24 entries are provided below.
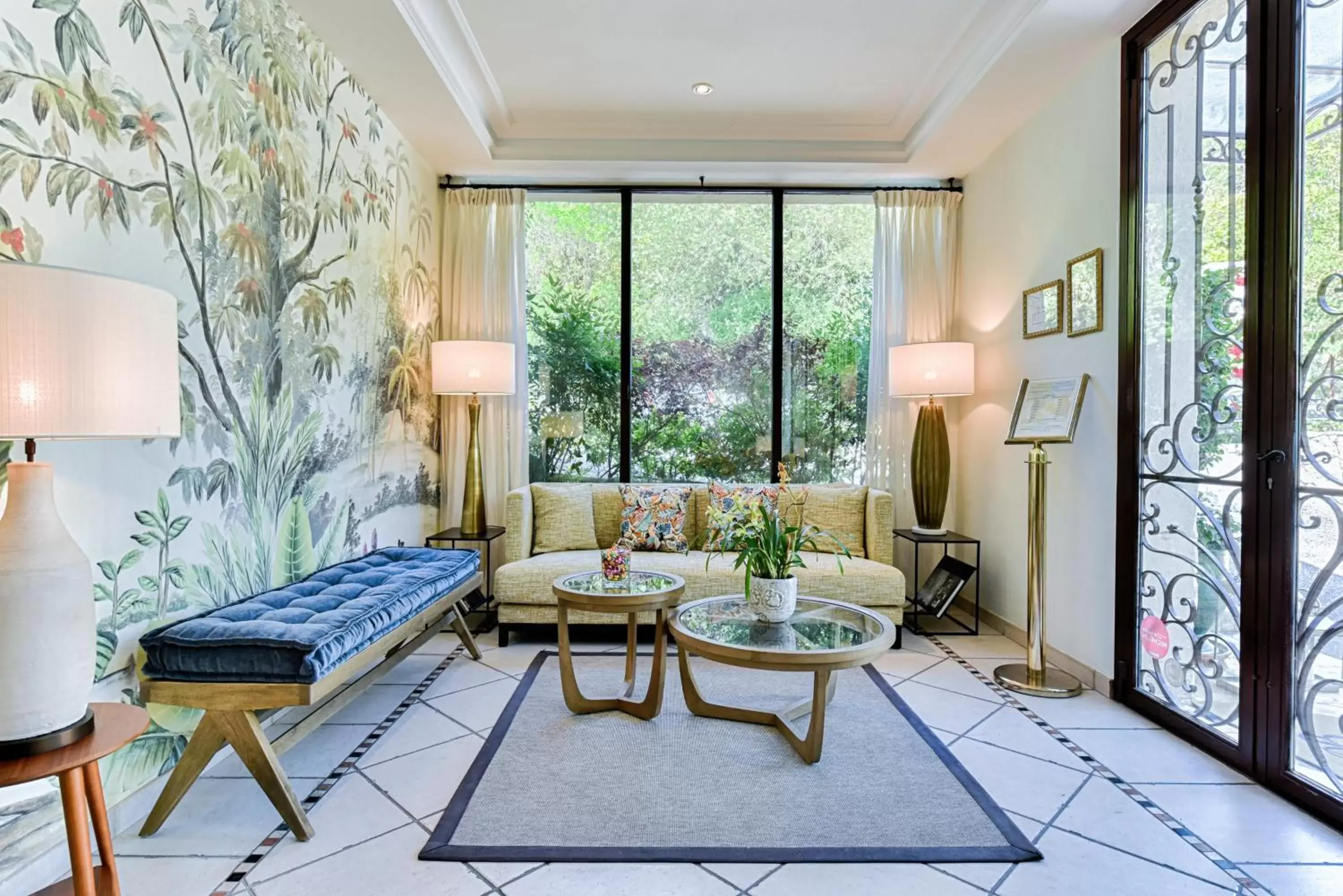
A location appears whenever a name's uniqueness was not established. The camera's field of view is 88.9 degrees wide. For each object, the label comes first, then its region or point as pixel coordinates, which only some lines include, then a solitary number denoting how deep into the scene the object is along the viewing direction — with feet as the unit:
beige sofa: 12.03
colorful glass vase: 9.46
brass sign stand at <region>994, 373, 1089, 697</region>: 10.21
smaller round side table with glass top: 8.77
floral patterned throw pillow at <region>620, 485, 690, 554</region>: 13.61
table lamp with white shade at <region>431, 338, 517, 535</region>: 13.58
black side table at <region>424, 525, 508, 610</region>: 13.15
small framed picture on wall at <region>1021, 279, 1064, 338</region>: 11.37
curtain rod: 15.47
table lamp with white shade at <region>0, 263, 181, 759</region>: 4.06
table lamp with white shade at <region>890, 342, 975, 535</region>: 13.56
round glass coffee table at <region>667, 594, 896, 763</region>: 7.23
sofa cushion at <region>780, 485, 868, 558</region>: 13.73
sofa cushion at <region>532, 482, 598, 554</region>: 13.56
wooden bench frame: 6.29
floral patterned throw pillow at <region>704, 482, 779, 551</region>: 12.64
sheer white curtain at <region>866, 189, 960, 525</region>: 15.30
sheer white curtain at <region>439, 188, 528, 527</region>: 15.19
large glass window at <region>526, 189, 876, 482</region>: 15.60
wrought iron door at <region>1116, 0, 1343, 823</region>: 6.81
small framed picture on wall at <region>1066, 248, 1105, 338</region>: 10.25
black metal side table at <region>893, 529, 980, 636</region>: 13.14
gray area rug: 6.16
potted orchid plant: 8.47
